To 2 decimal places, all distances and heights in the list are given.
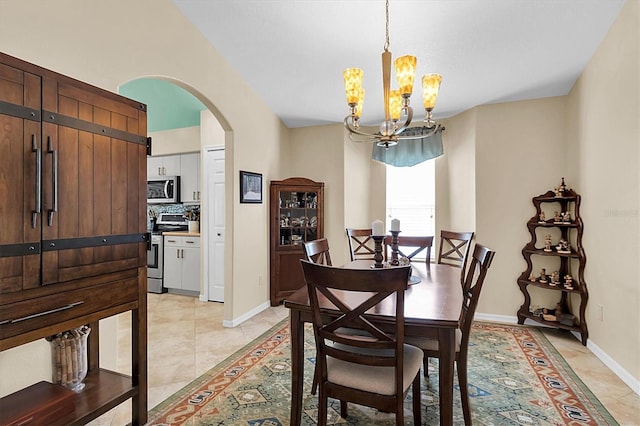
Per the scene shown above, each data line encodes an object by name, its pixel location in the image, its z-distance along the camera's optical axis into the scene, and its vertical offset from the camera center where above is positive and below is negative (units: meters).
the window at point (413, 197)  4.38 +0.24
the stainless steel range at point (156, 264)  4.77 -0.74
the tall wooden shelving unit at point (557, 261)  3.07 -0.48
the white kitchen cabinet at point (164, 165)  5.10 +0.78
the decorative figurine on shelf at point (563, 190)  3.21 +0.24
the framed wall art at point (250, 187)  3.55 +0.30
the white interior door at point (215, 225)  4.37 -0.15
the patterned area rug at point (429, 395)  1.90 -1.19
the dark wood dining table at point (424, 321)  1.47 -0.49
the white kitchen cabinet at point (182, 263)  4.58 -0.70
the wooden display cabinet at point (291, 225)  4.14 -0.15
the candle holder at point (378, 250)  2.14 -0.25
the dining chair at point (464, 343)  1.72 -0.73
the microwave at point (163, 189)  5.07 +0.39
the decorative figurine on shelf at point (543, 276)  3.32 -0.64
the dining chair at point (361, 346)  1.31 -0.61
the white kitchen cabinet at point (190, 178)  4.98 +0.56
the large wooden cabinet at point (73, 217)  1.30 -0.01
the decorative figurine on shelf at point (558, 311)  3.25 -0.98
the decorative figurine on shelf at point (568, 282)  3.13 -0.66
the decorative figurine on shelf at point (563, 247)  3.20 -0.33
